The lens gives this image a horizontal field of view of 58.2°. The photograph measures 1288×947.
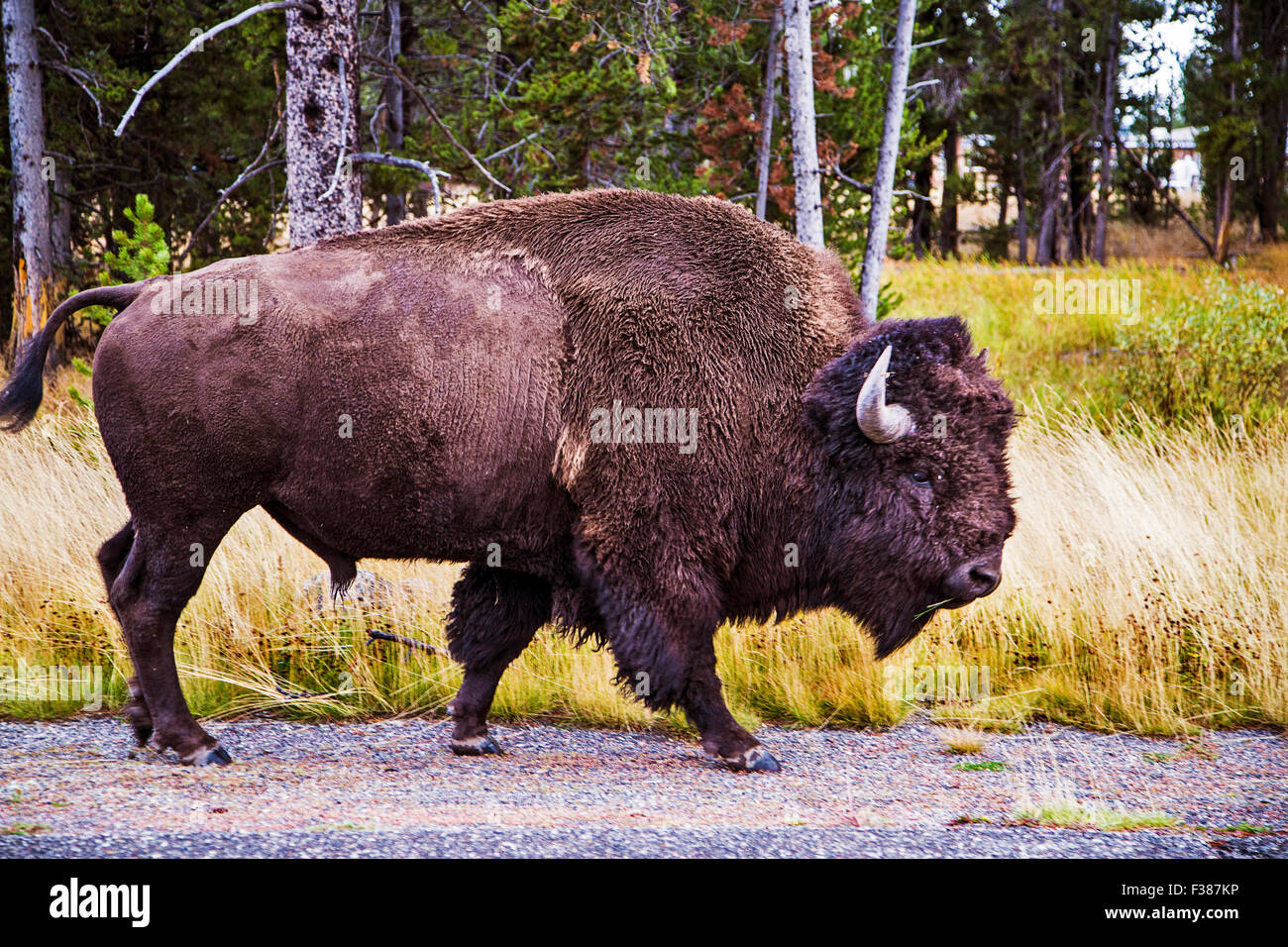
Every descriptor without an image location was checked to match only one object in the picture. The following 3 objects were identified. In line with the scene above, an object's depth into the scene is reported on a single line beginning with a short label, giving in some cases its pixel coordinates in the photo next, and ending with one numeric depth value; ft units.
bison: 14.92
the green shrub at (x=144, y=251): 24.06
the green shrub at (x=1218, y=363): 34.50
